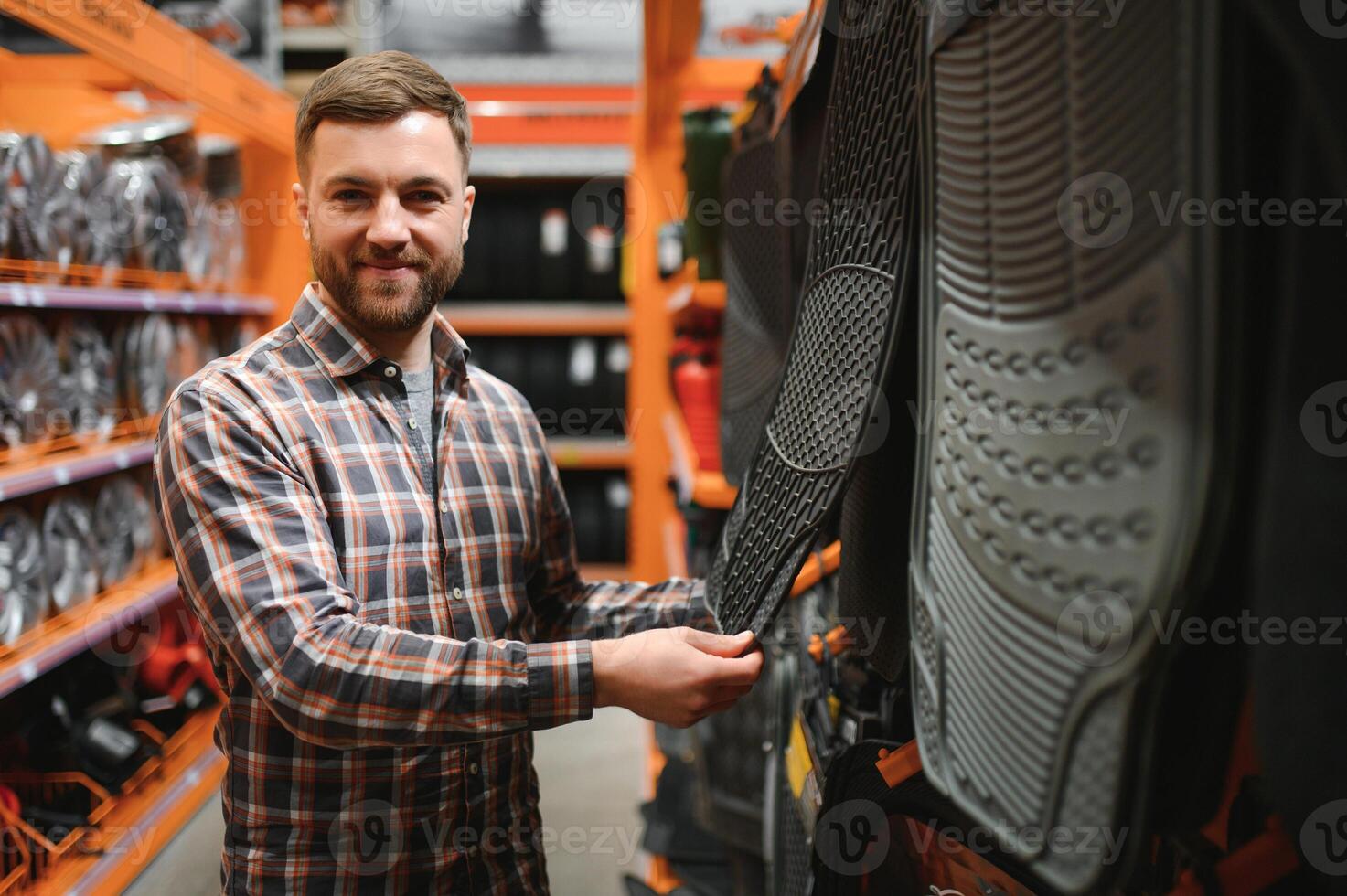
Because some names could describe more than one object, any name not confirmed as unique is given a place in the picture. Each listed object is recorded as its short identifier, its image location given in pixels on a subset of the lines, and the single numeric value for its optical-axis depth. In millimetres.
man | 936
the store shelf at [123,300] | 2219
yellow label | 1164
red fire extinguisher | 2189
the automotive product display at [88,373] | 2559
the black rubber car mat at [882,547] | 806
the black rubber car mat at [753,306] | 1461
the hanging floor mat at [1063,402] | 402
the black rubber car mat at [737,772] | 1906
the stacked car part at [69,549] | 2295
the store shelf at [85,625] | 2180
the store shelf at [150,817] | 2305
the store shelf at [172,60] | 2225
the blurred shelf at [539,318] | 4527
